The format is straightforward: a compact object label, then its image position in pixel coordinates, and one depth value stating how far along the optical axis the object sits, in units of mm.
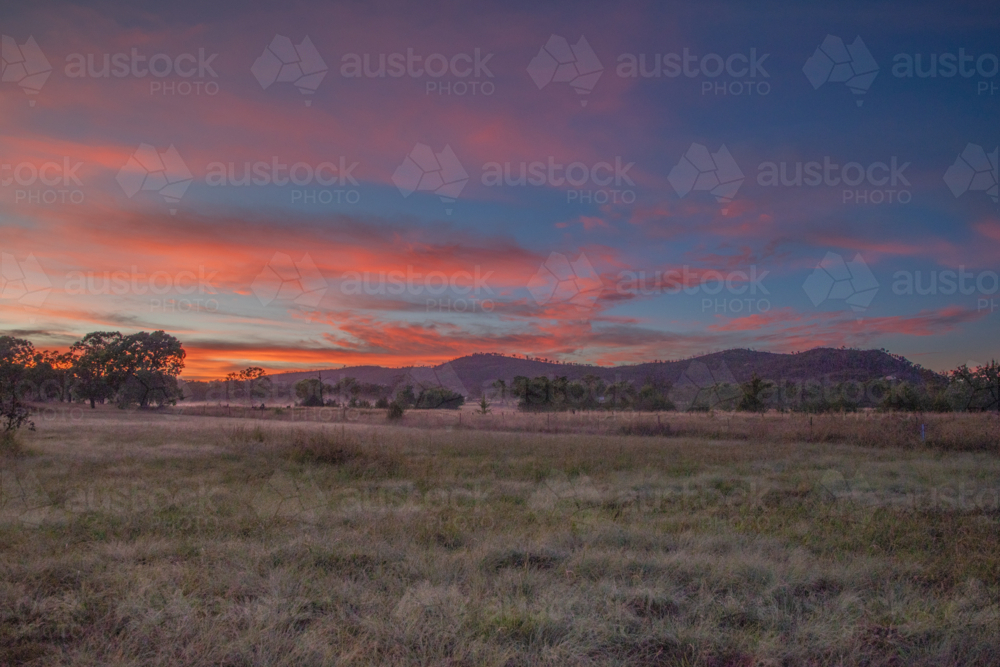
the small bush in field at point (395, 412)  37931
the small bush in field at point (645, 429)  25738
